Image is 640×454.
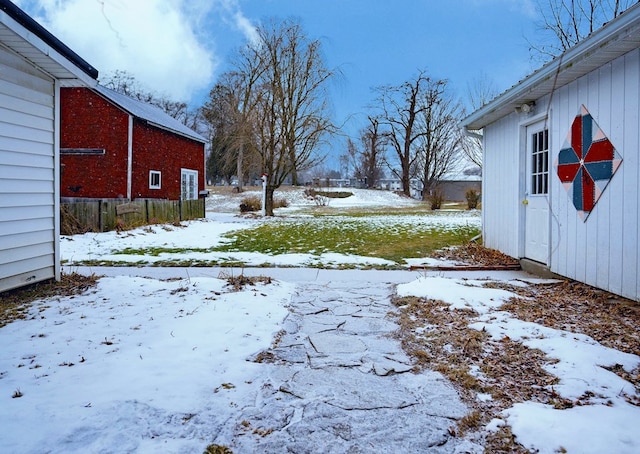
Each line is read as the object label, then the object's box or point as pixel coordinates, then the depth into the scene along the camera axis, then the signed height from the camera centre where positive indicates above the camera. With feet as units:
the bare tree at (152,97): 113.29 +33.33
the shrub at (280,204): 81.10 +1.60
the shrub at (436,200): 75.10 +2.17
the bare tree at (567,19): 42.73 +19.58
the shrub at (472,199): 73.33 +2.30
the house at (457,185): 144.36 +9.21
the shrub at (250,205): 69.82 +1.20
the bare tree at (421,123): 106.01 +22.53
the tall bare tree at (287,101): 59.93 +15.50
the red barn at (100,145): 44.27 +6.91
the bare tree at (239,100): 61.23 +21.75
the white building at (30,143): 13.91 +2.41
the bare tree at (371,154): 127.04 +19.52
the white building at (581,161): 13.50 +1.99
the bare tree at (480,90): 72.69 +20.59
